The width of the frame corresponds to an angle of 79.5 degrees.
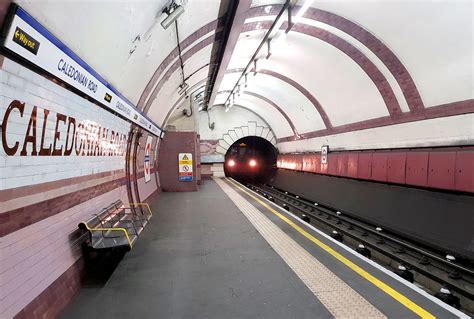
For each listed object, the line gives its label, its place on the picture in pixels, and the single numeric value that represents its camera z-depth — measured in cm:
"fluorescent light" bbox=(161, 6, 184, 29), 408
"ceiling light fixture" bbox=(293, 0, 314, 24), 528
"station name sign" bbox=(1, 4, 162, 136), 204
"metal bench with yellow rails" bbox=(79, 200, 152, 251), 357
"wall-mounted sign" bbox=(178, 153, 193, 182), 1220
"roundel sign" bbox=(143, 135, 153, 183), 866
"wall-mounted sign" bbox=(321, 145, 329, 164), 1255
